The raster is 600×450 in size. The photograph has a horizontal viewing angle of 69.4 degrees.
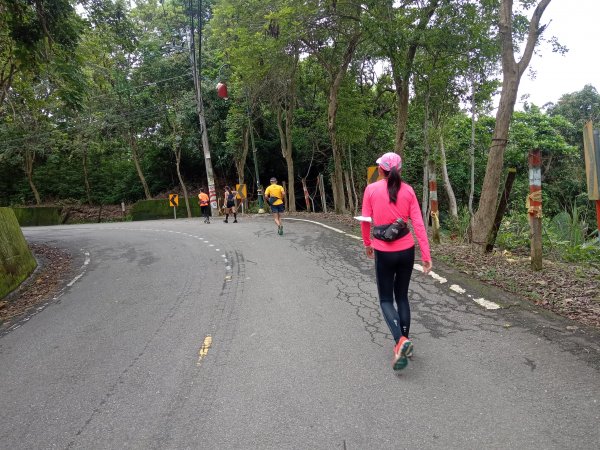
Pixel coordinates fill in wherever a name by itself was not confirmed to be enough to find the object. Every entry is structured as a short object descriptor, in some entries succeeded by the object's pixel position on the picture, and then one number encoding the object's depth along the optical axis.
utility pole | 22.75
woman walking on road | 4.07
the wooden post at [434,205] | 9.51
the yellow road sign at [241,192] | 24.27
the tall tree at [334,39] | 12.70
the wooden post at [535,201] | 6.55
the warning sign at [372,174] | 10.83
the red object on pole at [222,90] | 19.59
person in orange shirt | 19.56
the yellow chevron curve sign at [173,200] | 27.45
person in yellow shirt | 12.82
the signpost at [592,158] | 4.87
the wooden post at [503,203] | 7.60
